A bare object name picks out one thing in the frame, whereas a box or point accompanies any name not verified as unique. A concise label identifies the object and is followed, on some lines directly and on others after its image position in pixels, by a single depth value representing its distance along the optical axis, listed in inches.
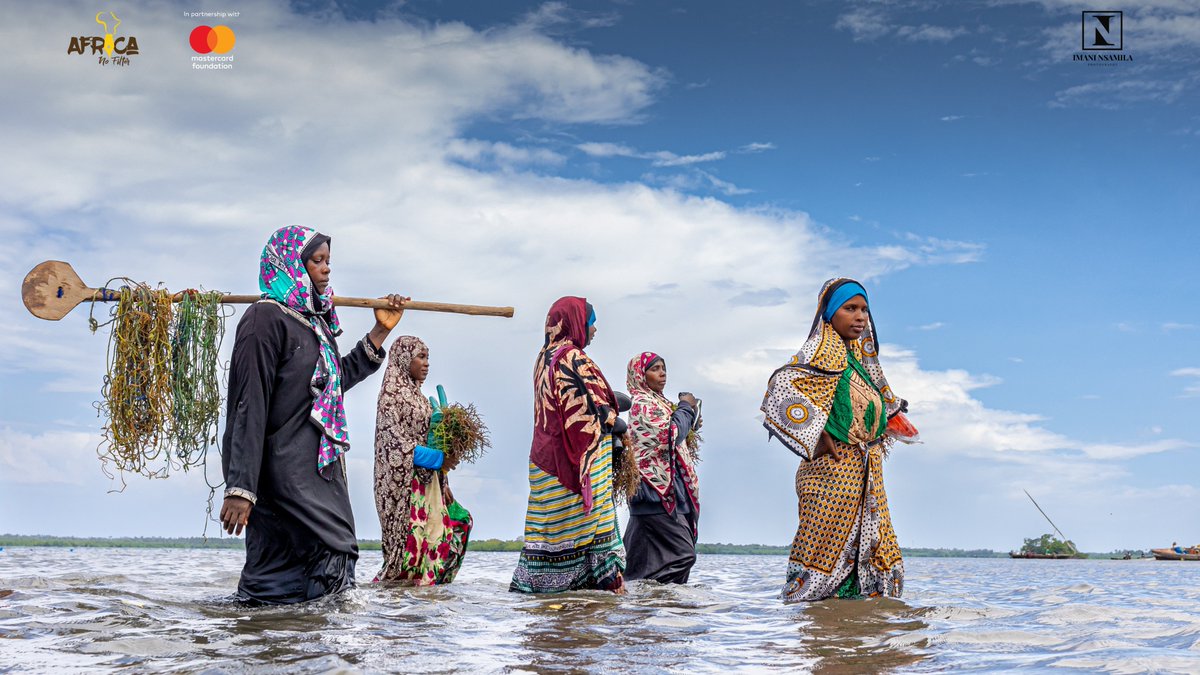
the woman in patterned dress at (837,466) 261.7
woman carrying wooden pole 204.8
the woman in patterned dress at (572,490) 289.7
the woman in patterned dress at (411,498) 360.5
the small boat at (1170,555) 1243.6
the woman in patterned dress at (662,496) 353.4
